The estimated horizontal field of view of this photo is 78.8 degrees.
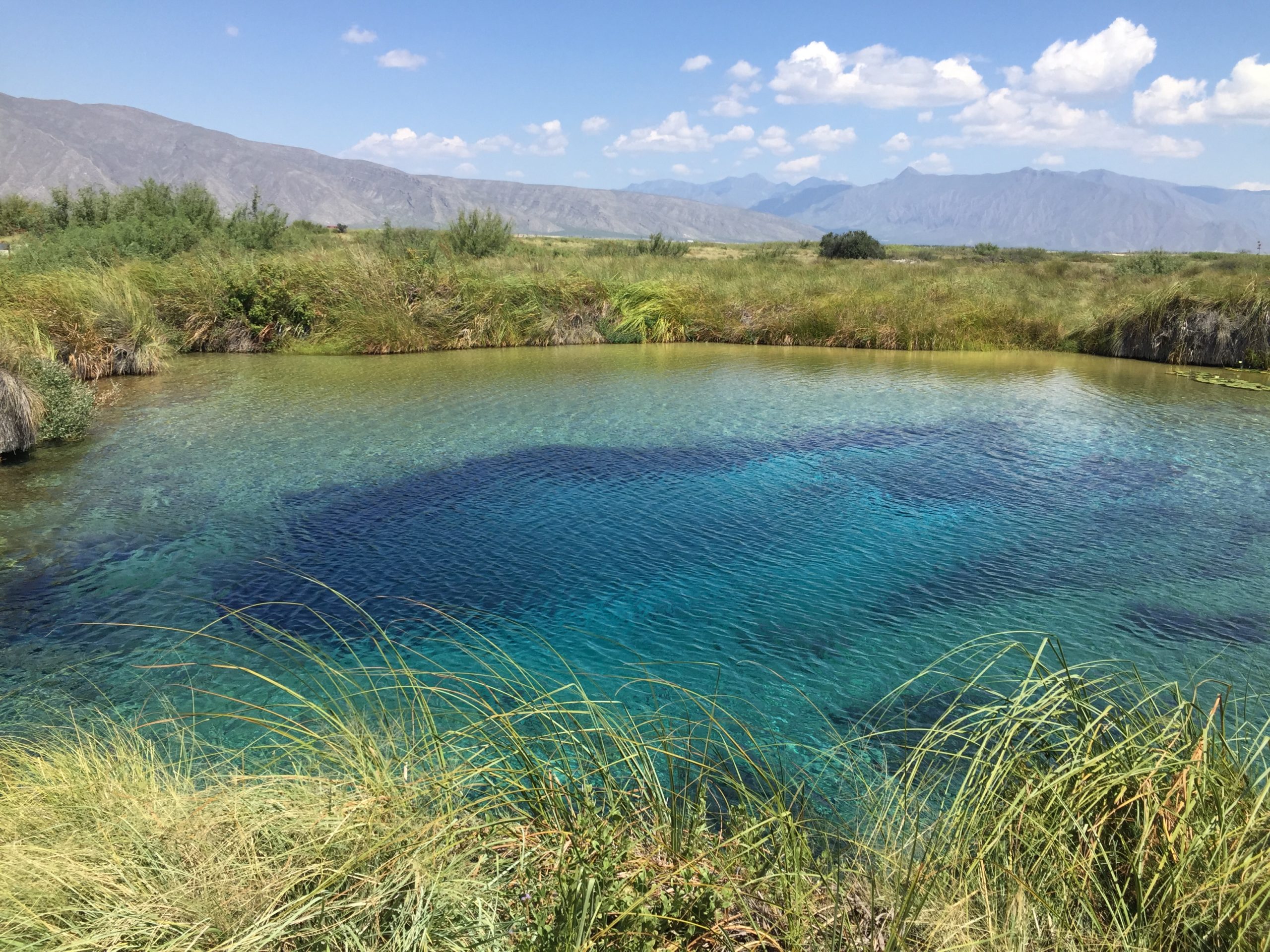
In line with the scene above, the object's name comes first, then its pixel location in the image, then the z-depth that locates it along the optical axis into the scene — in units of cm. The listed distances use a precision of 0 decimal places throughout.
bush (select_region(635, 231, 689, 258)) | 3319
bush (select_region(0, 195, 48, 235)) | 3306
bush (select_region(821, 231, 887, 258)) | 4678
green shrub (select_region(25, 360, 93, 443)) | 948
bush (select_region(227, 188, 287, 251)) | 2280
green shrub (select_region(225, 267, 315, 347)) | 1750
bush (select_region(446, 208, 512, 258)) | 2470
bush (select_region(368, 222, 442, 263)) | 1984
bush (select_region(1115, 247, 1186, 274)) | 3039
